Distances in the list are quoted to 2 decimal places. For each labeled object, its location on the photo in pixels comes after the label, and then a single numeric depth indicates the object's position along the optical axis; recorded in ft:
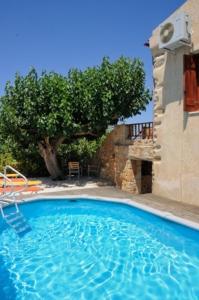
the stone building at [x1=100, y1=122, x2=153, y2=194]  31.08
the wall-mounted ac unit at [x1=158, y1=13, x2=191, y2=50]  23.93
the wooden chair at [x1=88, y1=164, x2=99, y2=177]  42.41
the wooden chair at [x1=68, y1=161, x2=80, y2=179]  39.32
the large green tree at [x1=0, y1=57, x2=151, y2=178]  32.77
